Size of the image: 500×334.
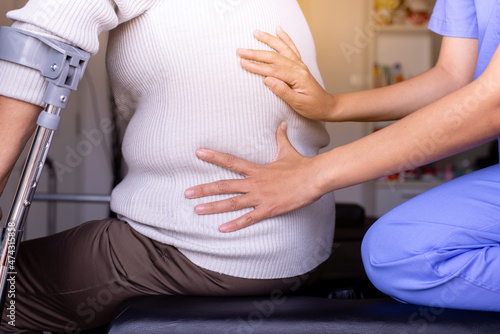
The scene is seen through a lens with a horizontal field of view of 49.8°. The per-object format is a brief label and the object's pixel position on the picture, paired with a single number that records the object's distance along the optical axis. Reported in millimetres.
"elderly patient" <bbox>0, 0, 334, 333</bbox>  844
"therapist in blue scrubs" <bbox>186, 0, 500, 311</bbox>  777
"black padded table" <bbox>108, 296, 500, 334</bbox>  729
